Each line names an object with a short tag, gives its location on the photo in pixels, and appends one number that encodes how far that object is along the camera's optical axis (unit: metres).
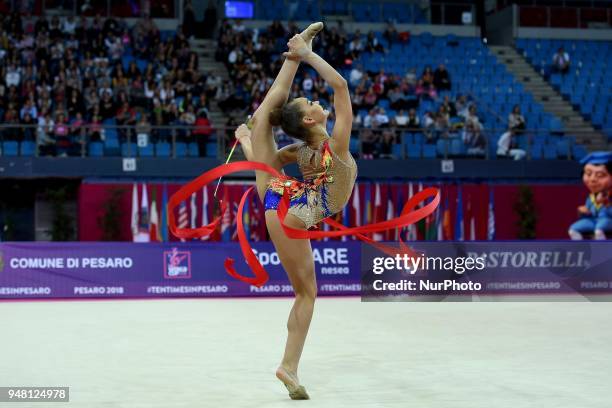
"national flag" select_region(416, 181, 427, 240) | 24.37
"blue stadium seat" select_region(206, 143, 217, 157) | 23.33
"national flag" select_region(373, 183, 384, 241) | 24.34
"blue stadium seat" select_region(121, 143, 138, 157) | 22.95
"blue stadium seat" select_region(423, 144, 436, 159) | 24.43
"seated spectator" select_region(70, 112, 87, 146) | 22.36
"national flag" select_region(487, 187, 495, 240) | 24.98
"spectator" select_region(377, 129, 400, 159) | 24.05
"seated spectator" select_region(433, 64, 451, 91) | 26.94
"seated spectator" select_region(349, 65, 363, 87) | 26.64
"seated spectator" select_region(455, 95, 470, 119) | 25.59
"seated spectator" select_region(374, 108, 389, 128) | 24.45
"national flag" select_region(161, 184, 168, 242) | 23.31
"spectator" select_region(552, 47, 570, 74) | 30.09
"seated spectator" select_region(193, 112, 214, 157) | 23.34
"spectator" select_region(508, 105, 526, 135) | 25.27
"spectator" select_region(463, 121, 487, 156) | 24.47
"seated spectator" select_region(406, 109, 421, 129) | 24.47
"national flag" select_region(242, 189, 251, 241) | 23.67
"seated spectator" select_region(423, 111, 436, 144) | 24.52
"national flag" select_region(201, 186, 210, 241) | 23.50
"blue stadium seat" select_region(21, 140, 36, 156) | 22.36
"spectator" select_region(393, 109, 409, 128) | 24.55
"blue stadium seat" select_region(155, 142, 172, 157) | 23.17
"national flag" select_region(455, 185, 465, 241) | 24.70
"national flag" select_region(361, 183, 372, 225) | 24.22
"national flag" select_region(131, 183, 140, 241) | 23.23
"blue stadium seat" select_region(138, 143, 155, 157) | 23.08
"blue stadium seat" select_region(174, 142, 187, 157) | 23.26
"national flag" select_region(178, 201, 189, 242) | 23.20
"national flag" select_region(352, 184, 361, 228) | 24.05
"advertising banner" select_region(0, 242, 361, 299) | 15.57
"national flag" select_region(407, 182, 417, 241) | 24.18
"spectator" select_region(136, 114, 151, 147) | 22.97
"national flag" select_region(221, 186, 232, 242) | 23.04
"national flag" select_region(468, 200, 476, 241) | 25.12
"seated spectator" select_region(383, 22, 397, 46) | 29.42
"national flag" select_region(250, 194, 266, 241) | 23.75
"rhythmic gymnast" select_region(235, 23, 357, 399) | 6.25
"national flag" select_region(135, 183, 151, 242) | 23.36
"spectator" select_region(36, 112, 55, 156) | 22.19
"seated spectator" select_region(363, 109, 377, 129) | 24.34
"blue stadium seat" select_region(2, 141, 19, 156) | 22.23
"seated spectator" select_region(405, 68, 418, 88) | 26.78
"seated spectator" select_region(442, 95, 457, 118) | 25.40
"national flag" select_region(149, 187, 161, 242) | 23.28
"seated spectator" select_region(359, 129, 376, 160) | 23.88
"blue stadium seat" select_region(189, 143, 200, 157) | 23.30
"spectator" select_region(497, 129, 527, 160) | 24.56
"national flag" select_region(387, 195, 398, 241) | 23.94
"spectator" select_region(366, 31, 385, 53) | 28.52
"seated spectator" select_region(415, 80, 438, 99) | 26.48
